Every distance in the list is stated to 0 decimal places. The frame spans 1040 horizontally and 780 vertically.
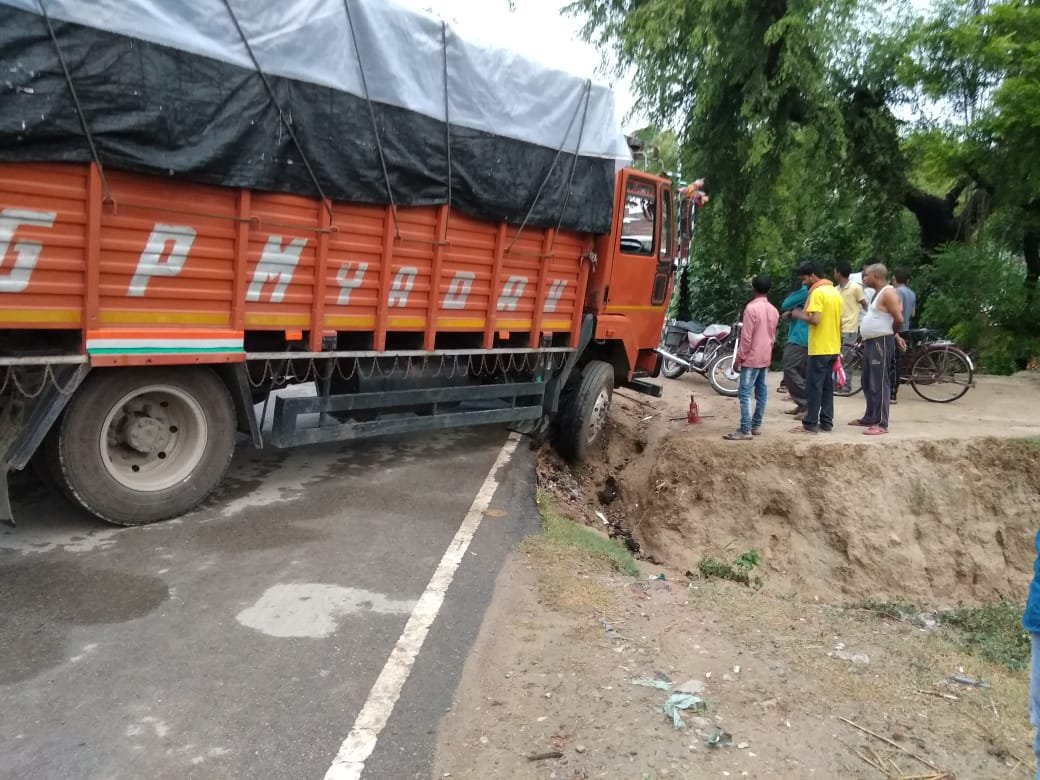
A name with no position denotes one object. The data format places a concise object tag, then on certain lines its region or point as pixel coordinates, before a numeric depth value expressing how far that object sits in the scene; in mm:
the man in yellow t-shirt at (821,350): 7488
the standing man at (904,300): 9711
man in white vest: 7566
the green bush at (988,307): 12516
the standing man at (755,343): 7516
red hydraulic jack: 9148
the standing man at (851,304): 8586
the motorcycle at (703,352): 11781
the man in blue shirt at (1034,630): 2447
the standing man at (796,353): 8719
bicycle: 10195
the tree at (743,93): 10914
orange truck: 3904
